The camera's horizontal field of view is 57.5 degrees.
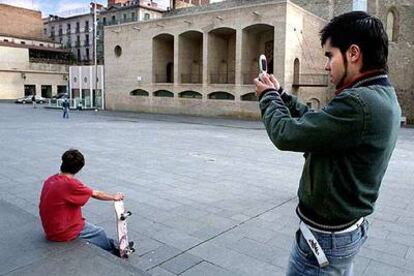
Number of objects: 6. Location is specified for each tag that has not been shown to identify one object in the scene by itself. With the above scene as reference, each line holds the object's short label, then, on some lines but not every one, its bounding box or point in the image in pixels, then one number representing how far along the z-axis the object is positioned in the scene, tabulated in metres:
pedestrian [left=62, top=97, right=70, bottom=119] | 26.14
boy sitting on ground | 3.76
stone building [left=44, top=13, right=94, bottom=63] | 71.59
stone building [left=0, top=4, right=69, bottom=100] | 52.97
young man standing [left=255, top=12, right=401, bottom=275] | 1.71
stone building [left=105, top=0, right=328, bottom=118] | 27.44
